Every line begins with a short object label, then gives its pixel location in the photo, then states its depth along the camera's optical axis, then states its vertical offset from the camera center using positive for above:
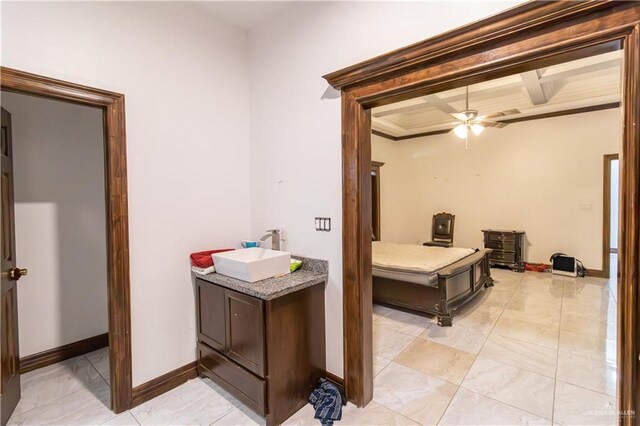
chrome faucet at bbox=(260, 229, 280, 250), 2.57 -0.25
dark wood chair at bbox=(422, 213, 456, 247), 6.89 -0.52
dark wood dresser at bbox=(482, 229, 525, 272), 6.00 -0.84
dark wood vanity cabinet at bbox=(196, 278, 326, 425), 1.93 -0.96
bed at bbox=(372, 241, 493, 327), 3.57 -0.93
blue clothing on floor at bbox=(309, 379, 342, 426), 1.98 -1.34
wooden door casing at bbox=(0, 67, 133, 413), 2.04 -0.25
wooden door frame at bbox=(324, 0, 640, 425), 1.27 +0.70
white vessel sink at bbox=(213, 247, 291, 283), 2.08 -0.39
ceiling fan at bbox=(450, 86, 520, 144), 4.17 +1.19
